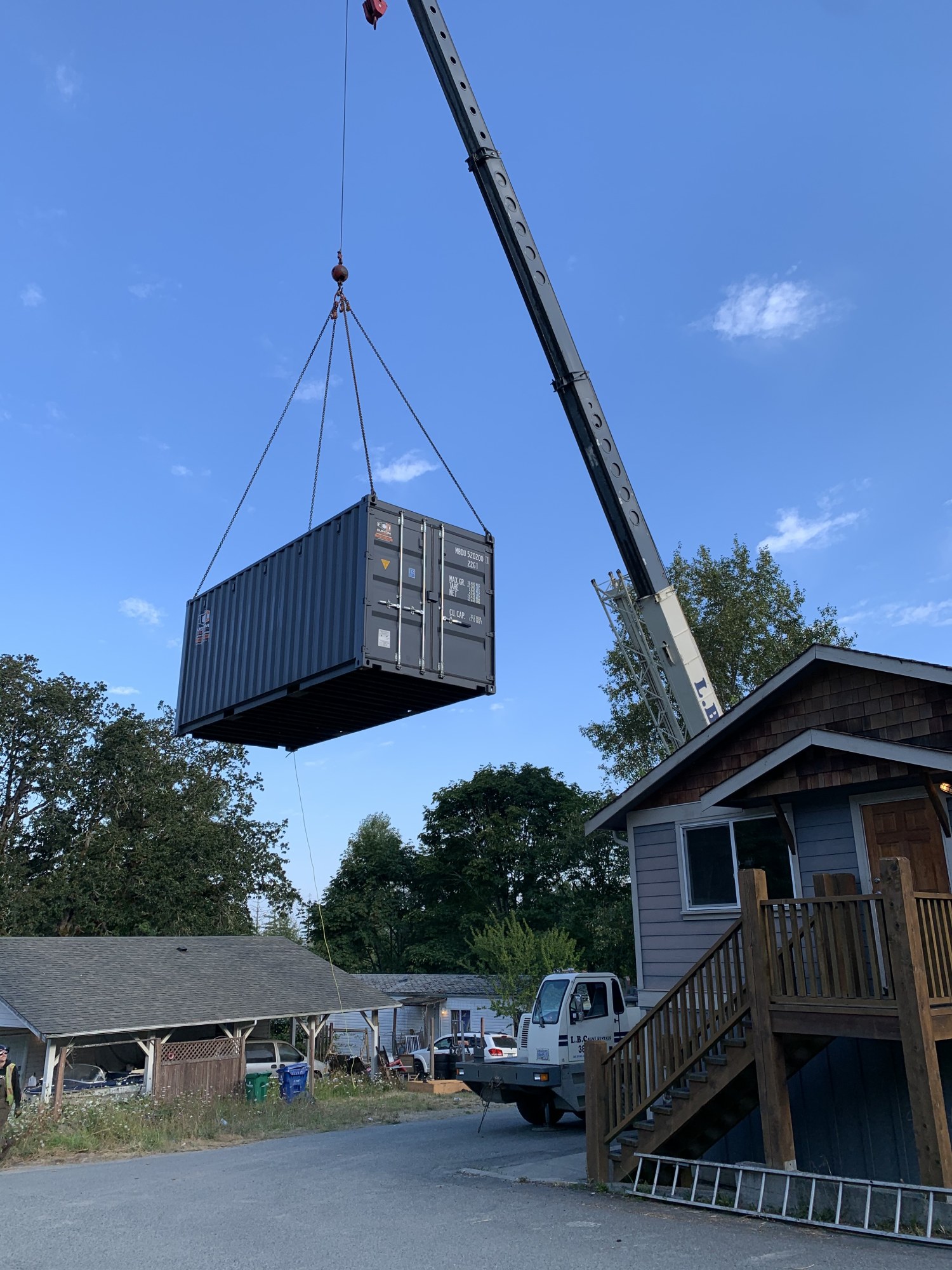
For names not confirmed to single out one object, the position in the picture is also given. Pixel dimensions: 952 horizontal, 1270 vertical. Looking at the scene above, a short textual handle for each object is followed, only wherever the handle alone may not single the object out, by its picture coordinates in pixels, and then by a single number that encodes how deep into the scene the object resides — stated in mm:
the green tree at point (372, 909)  53469
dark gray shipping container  11656
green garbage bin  23203
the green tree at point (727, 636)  31031
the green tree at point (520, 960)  27375
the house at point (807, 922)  7918
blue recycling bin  23594
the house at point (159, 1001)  22031
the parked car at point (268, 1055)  25047
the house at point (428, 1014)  35219
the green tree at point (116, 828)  38062
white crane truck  13688
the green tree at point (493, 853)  48344
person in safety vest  13258
